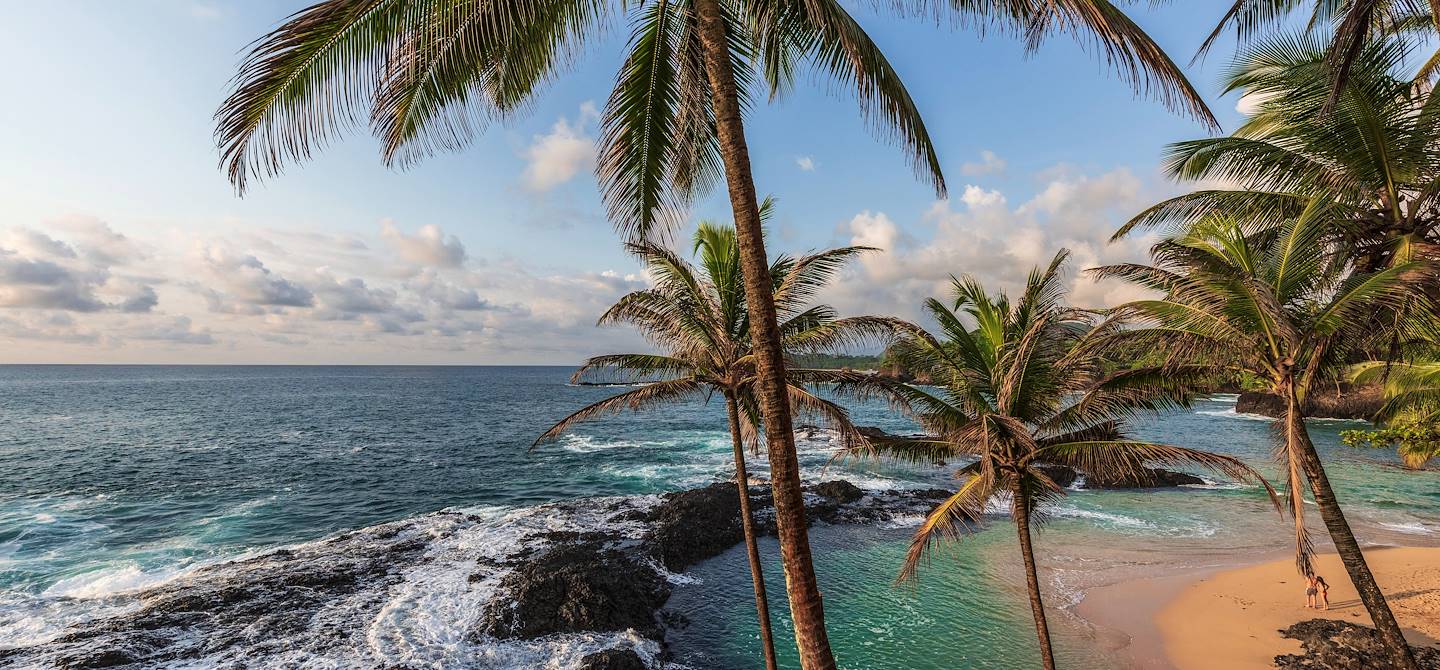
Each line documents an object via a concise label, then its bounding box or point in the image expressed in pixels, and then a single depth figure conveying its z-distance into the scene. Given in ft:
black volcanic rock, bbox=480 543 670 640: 46.80
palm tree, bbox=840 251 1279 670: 29.43
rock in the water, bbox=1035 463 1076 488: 104.24
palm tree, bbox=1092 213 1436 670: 27.73
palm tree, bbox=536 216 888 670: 32.50
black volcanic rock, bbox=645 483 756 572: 66.10
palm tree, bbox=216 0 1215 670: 14.85
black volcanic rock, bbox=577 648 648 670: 40.15
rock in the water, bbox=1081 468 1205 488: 102.58
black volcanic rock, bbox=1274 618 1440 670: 38.78
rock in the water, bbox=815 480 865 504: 90.17
